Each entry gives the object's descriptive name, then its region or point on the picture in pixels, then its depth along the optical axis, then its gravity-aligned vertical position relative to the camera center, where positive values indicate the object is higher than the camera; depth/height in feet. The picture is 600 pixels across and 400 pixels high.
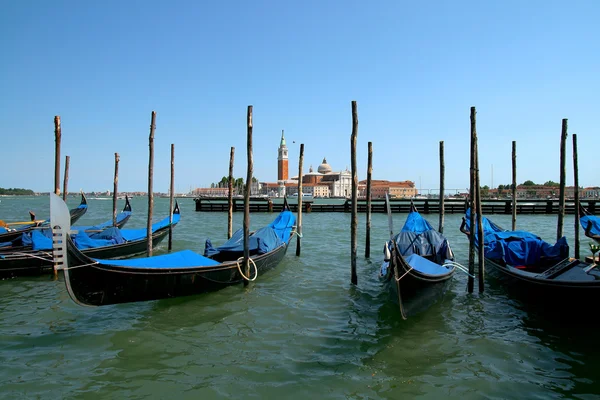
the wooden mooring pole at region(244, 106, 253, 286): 20.16 -0.13
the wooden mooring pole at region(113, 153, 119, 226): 36.04 +1.02
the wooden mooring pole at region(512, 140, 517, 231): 31.73 +1.28
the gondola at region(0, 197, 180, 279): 22.24 -3.15
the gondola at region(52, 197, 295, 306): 13.23 -2.96
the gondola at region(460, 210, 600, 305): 14.35 -2.81
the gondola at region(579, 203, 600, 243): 26.86 -1.54
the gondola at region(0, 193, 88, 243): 28.55 -2.43
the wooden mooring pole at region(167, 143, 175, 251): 34.51 +0.64
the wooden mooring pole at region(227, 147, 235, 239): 28.92 +0.95
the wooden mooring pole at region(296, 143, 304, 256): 30.45 -0.93
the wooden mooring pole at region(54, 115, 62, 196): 25.84 +2.72
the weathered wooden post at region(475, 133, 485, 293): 18.62 -1.25
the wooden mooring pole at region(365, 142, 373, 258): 27.08 +0.75
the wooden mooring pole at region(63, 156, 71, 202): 31.78 +1.41
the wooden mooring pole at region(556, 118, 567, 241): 23.94 +1.85
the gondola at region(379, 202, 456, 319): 14.46 -2.80
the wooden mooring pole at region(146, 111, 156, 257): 24.71 +1.17
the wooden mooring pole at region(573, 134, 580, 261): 25.11 +1.57
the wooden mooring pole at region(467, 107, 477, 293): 18.55 +0.40
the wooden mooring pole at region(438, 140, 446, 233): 29.43 +1.69
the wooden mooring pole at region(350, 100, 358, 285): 21.07 +1.85
